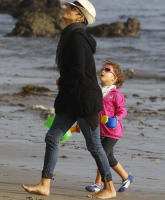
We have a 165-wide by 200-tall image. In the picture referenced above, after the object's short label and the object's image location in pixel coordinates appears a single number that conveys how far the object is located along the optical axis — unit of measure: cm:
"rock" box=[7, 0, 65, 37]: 6237
